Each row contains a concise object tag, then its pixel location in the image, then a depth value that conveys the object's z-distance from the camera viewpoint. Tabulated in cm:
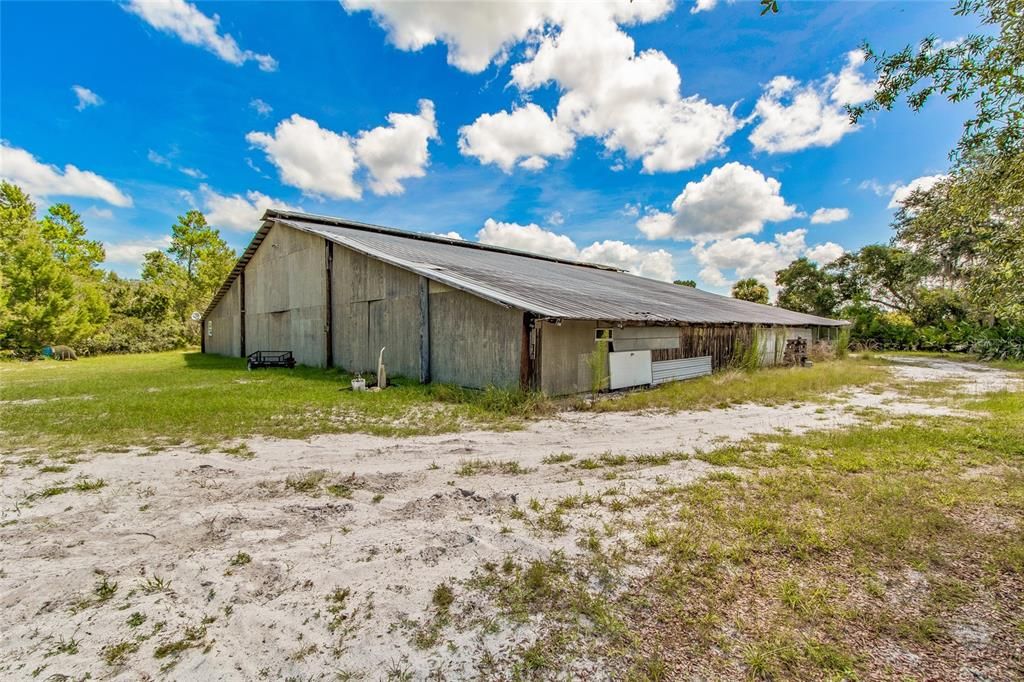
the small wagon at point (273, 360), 1648
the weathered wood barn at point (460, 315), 1009
